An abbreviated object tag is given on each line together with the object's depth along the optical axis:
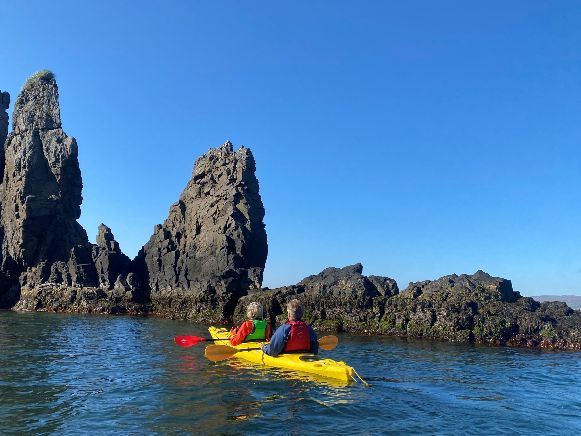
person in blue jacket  12.95
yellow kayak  12.04
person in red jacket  14.48
